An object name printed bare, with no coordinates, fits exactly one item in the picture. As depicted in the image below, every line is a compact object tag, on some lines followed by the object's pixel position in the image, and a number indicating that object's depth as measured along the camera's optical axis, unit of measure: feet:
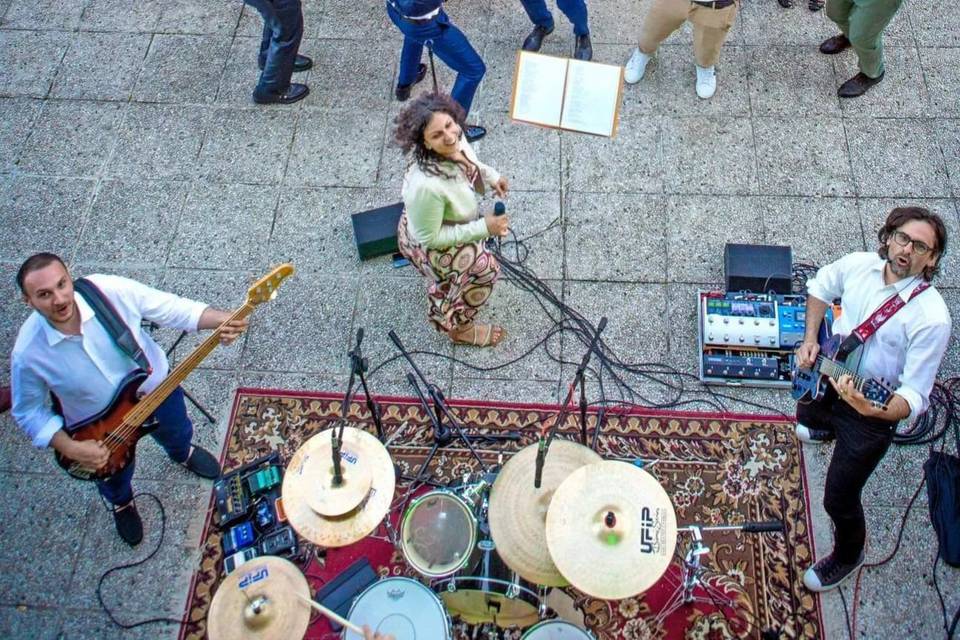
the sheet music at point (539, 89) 15.35
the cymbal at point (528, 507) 9.87
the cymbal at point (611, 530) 9.49
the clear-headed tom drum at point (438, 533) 10.52
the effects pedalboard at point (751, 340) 14.42
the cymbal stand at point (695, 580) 11.10
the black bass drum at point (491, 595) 10.41
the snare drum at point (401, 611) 10.21
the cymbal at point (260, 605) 9.44
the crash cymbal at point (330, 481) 9.91
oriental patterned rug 12.53
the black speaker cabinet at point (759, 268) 14.96
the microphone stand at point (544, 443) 9.45
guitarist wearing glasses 10.61
